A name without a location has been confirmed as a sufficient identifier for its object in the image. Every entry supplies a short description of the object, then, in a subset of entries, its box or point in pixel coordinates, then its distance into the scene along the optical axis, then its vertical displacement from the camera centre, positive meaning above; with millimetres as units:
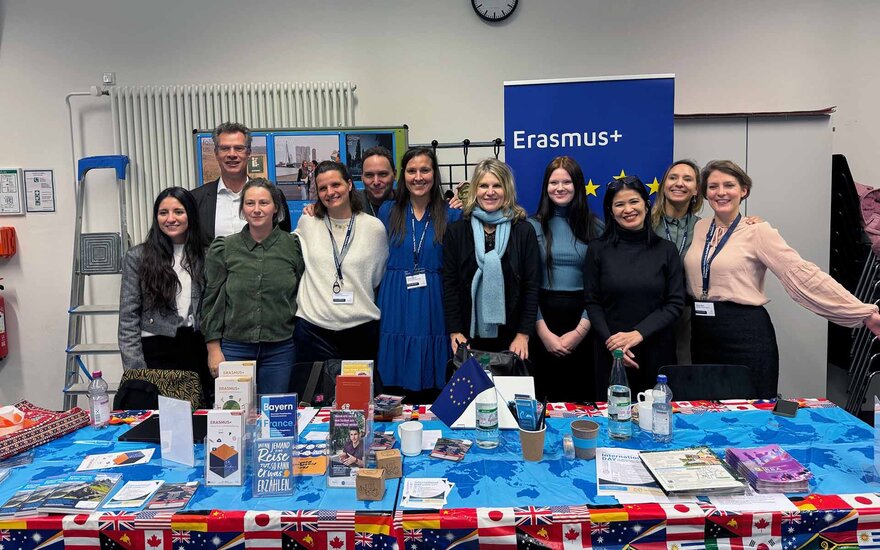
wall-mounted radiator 4254 +998
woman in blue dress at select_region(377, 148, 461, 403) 2801 -251
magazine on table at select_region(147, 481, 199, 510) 1451 -651
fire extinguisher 4409 -686
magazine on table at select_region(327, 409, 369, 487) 1551 -565
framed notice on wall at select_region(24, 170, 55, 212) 4418 +449
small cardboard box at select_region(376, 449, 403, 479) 1561 -600
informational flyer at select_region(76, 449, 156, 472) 1700 -644
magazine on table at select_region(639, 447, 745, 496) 1442 -618
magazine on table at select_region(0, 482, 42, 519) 1435 -654
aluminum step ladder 4070 -91
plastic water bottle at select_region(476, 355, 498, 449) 1751 -550
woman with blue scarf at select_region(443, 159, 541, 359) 2723 -116
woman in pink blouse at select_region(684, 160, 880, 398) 2539 -195
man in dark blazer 2945 +300
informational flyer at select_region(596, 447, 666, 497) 1477 -633
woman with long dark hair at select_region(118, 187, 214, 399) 2551 -193
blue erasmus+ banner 3475 +703
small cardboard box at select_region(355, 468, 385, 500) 1462 -616
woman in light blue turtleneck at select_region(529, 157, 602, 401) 2828 -69
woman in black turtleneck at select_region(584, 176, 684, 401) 2578 -220
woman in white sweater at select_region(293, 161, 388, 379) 2684 -147
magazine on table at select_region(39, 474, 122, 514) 1439 -649
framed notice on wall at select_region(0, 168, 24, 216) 4422 +420
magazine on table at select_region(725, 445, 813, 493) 1450 -604
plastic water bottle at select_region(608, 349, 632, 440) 1799 -535
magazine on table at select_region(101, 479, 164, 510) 1464 -656
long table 1356 -671
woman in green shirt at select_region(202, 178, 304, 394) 2562 -224
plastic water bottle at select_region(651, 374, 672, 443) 1769 -536
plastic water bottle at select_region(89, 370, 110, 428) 1973 -538
